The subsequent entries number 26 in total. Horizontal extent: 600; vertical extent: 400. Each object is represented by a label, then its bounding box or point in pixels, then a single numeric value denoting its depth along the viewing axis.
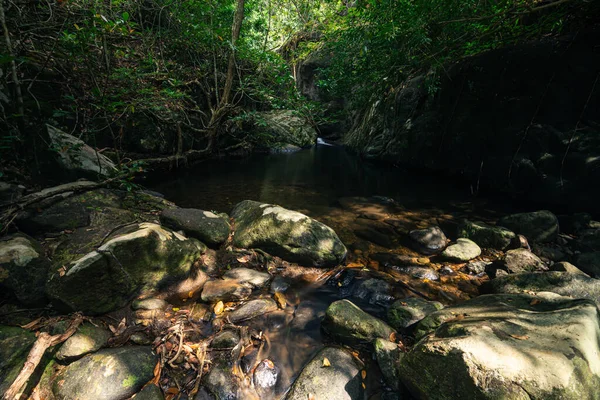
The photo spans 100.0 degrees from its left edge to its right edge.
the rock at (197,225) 3.73
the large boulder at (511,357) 1.46
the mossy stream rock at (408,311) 2.66
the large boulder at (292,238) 3.74
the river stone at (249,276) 3.23
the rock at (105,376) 1.77
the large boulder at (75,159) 3.46
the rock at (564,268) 3.45
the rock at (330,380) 1.94
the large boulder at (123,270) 2.29
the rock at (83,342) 1.97
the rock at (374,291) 3.19
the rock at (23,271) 2.24
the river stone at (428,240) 4.59
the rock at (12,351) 1.73
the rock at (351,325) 2.43
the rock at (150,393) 1.82
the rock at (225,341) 2.31
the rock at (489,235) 4.56
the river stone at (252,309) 2.67
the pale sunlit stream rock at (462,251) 4.16
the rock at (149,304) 2.62
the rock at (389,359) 2.07
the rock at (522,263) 3.91
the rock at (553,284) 2.93
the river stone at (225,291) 2.92
